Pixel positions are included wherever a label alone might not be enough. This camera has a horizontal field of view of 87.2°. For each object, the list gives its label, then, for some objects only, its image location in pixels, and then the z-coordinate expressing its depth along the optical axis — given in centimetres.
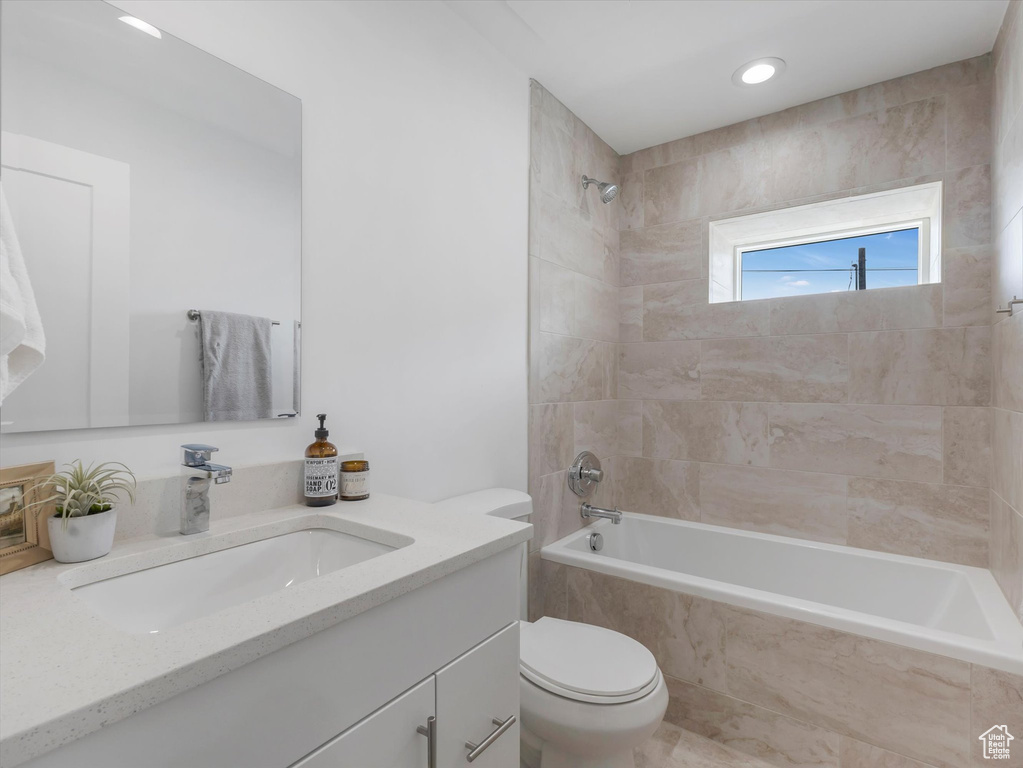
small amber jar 134
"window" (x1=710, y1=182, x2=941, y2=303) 239
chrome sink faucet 104
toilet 140
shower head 261
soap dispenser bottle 128
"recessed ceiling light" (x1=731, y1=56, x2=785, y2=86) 217
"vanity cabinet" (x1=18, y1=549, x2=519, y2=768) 59
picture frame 84
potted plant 88
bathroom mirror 95
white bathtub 162
